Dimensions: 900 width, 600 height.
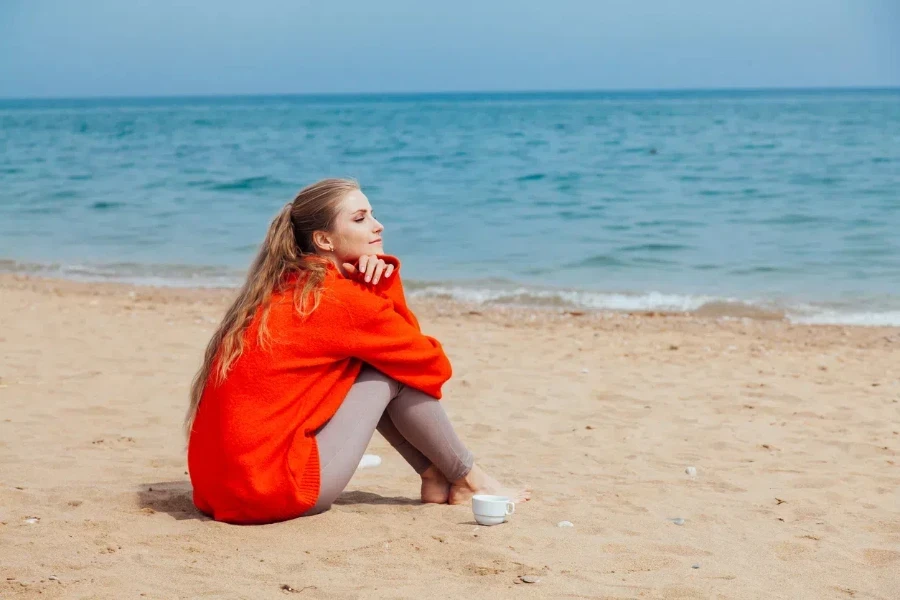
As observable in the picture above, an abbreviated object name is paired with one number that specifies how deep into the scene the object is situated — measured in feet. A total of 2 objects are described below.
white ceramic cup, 11.41
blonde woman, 10.61
